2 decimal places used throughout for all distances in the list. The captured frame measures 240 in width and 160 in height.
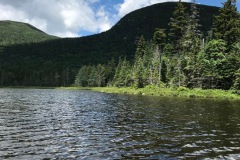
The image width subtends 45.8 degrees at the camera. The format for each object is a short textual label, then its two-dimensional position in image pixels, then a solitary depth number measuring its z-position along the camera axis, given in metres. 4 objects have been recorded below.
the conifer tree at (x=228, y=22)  75.38
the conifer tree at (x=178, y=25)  88.25
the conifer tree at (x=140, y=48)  125.10
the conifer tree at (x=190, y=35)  85.38
